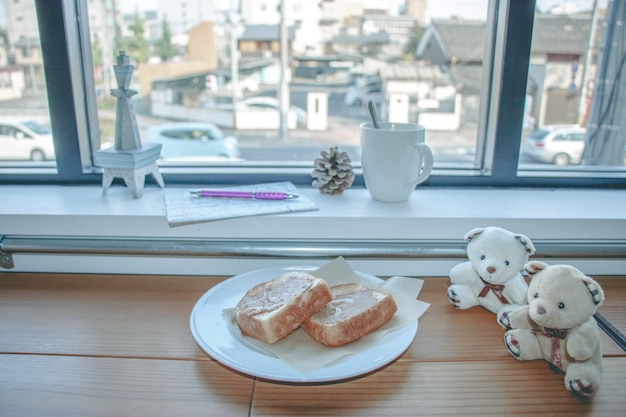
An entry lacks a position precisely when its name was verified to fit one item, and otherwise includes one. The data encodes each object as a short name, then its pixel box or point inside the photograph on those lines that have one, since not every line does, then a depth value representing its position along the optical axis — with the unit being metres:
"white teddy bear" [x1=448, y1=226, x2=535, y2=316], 0.70
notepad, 0.87
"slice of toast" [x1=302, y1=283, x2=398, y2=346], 0.62
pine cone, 0.99
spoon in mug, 0.95
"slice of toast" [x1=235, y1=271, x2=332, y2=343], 0.62
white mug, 0.89
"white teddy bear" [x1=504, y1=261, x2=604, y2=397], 0.59
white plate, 0.57
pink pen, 0.95
